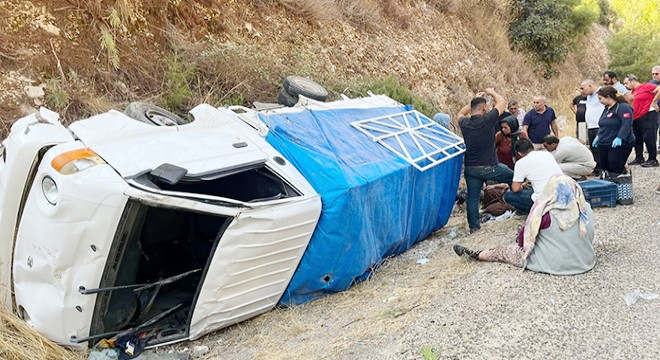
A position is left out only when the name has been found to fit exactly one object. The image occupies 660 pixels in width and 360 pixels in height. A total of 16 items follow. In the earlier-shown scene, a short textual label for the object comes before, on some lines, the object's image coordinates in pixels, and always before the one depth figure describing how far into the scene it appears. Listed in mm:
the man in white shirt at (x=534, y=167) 5188
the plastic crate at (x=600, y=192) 6531
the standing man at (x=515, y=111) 8539
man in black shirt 6395
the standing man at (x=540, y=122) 8008
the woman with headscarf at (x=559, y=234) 4516
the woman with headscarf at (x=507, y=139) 7734
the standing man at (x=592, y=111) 7961
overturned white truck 3707
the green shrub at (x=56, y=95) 6613
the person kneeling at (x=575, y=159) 7141
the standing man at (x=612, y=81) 8391
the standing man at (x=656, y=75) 8672
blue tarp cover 4527
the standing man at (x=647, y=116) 7918
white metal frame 5812
